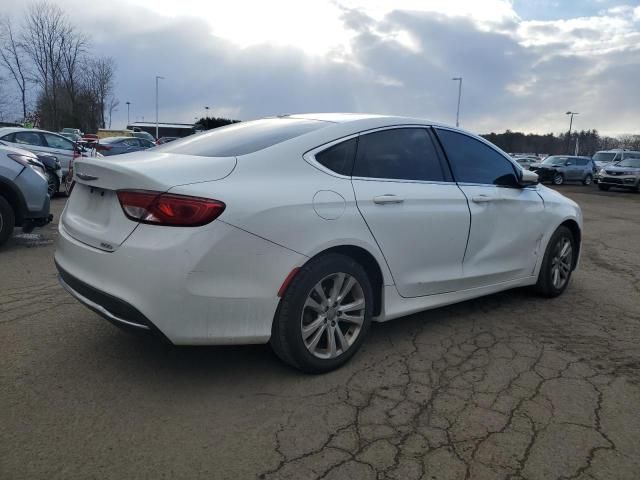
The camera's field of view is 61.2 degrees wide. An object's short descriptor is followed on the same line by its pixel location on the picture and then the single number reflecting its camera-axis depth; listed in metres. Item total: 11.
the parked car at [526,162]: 30.67
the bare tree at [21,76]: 42.00
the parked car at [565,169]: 26.83
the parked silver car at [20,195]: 6.32
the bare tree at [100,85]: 54.19
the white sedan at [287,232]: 2.73
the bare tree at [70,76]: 44.69
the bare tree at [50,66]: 43.00
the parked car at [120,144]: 16.09
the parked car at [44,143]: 11.52
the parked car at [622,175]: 23.22
